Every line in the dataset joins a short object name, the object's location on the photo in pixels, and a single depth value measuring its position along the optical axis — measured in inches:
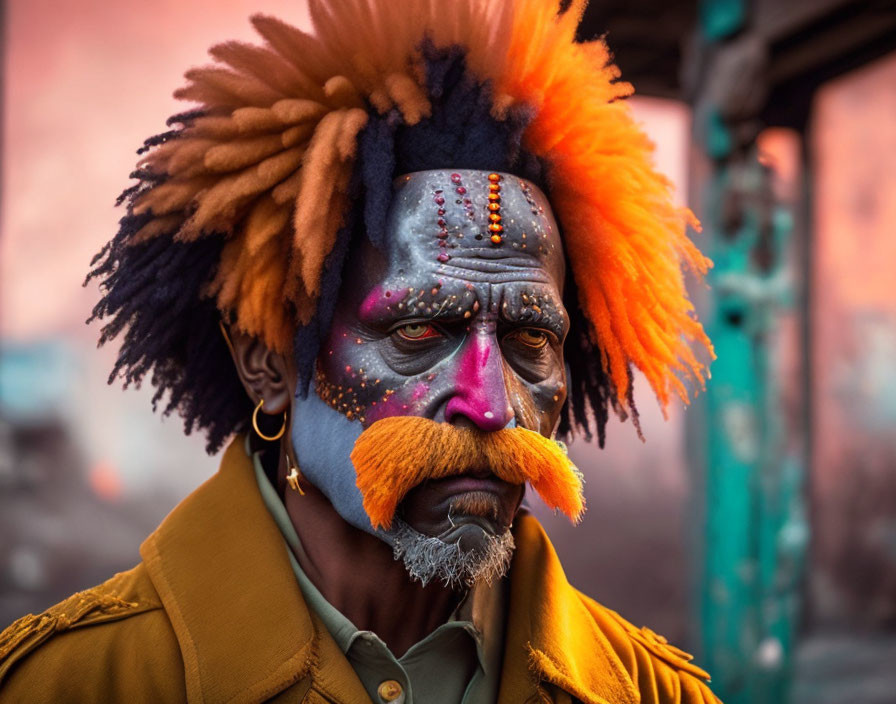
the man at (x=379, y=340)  85.2
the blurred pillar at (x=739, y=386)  232.7
